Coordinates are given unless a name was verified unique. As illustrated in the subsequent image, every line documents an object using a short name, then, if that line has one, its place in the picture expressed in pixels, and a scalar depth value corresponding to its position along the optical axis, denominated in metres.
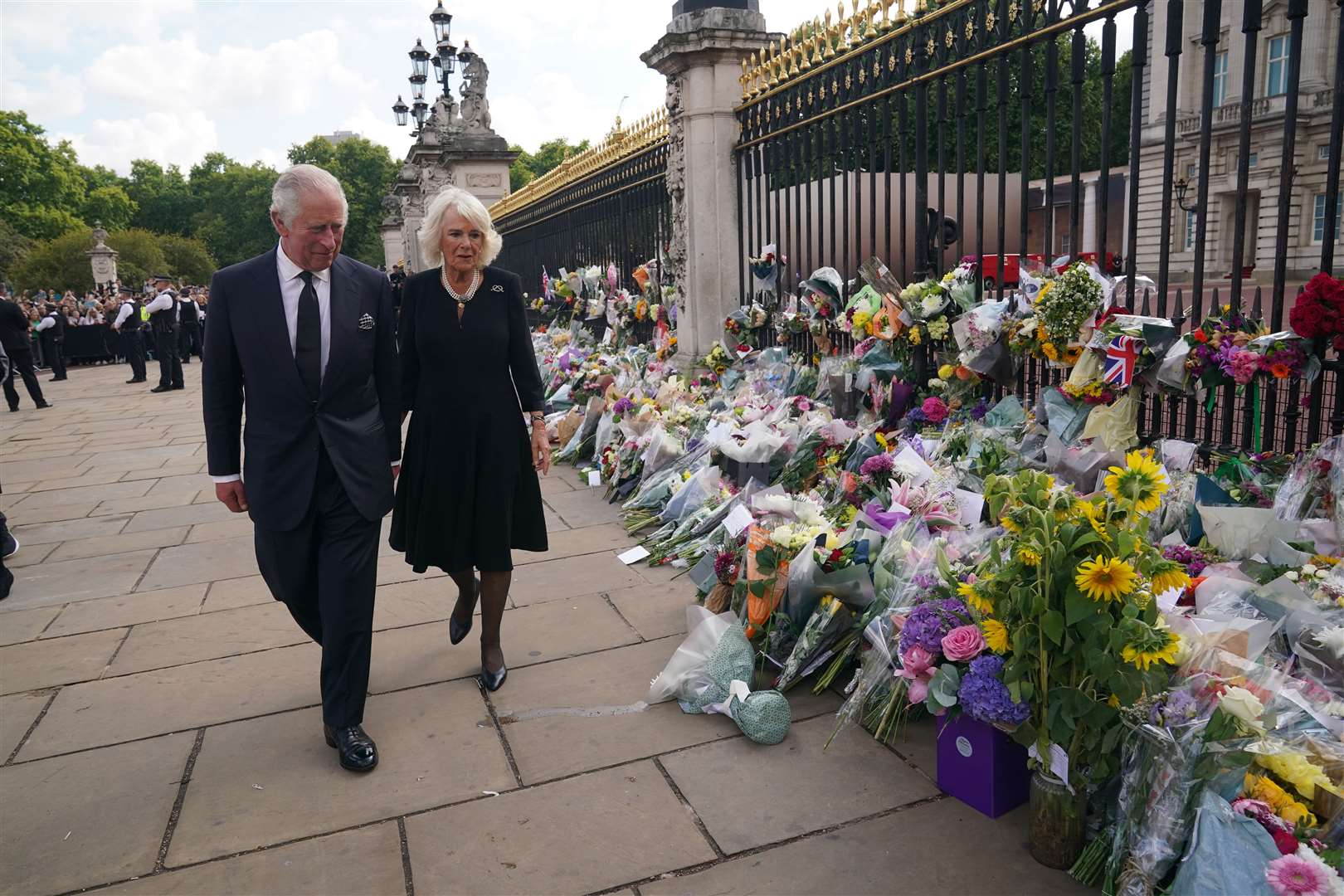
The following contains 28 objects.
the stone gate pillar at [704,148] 7.08
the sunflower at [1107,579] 2.04
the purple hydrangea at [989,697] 2.28
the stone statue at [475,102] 17.02
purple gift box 2.54
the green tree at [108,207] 64.69
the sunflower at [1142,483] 2.28
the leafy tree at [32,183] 50.22
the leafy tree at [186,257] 61.66
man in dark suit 2.85
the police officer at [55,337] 19.61
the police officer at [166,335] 15.81
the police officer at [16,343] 12.86
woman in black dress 3.31
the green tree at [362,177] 68.12
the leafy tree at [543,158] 79.48
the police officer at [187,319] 17.59
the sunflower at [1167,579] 2.19
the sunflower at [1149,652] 2.08
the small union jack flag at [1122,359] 3.57
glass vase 2.30
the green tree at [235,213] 76.38
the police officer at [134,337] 18.08
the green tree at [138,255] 50.19
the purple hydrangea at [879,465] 4.06
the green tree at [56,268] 41.97
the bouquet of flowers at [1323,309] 2.93
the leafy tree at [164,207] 81.94
